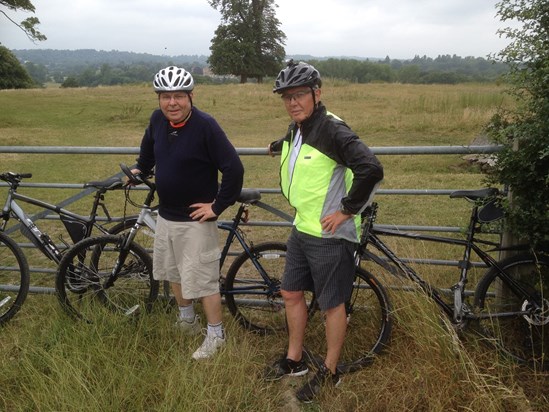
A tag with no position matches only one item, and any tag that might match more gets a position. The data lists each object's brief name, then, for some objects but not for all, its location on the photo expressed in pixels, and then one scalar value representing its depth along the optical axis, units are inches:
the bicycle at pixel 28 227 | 143.9
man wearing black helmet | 98.6
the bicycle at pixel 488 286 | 116.4
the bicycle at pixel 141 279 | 137.9
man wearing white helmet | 115.0
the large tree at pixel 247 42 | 1914.4
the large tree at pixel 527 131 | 106.9
